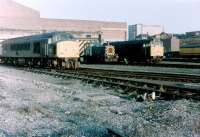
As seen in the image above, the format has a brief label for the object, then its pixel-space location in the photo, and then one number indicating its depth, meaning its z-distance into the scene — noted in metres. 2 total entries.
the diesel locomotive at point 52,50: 27.36
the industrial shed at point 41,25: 66.50
